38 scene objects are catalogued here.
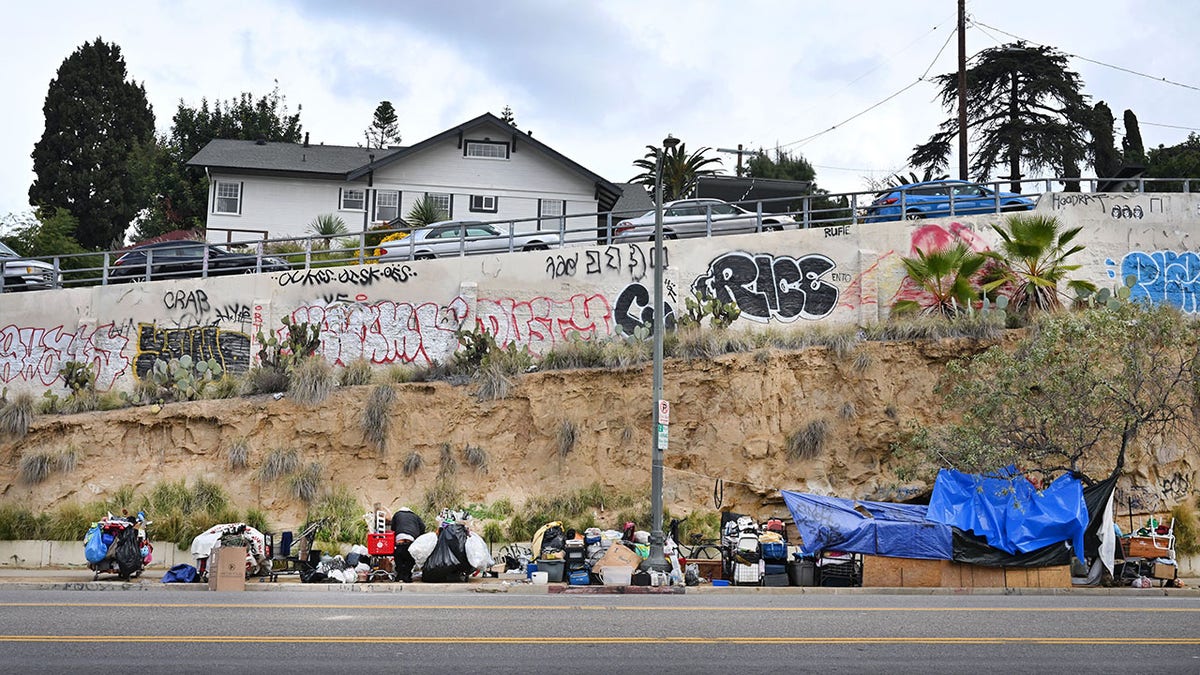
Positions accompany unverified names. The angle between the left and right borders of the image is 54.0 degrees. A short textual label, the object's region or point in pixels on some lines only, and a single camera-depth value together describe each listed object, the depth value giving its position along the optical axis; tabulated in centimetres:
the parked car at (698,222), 3009
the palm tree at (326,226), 4028
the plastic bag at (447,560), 1903
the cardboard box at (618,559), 1902
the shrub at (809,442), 2506
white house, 4219
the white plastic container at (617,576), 1886
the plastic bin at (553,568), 1941
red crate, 1938
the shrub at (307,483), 2506
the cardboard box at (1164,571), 2008
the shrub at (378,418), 2598
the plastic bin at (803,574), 1955
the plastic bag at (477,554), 1914
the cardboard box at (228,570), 1794
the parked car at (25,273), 3166
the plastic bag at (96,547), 1942
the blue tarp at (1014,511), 1962
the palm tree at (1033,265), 2667
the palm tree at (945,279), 2688
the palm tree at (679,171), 4741
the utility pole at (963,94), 3662
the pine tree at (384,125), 7381
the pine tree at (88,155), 5153
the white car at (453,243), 3050
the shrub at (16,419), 2695
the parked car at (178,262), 3053
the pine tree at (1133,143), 5053
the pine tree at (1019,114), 4038
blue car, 2892
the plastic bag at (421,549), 1922
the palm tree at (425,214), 3962
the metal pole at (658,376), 2009
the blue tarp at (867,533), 1945
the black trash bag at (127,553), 1934
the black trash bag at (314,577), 1925
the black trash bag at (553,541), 1981
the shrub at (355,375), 2719
